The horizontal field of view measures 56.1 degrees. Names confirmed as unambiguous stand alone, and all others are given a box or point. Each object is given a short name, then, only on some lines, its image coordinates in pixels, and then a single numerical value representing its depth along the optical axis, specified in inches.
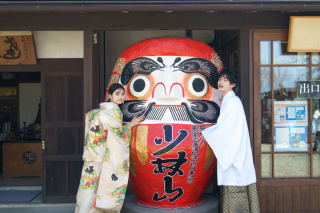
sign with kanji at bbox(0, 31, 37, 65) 184.9
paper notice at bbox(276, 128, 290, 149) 157.0
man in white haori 135.9
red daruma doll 140.0
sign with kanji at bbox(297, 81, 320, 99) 156.3
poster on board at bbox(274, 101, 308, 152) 156.9
